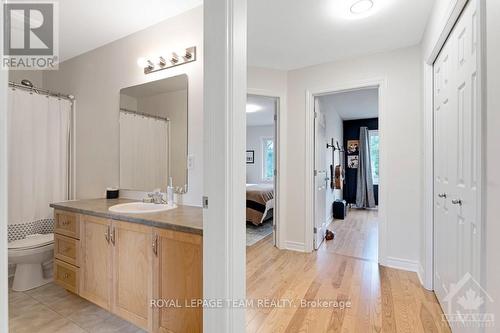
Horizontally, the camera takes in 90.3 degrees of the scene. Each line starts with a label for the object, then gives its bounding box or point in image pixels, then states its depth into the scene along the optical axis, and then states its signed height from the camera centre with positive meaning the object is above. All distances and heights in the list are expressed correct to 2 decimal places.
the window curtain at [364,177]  6.38 -0.28
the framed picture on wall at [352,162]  6.82 +0.11
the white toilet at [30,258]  2.19 -0.83
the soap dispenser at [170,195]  2.09 -0.25
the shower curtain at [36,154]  2.47 +0.13
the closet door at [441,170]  1.83 -0.03
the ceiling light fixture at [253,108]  5.33 +1.30
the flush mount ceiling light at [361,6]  1.94 +1.28
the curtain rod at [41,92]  2.47 +0.80
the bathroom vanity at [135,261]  1.44 -0.65
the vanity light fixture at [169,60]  2.06 +0.93
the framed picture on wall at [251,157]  7.78 +0.28
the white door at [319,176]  3.34 -0.15
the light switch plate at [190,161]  2.10 +0.04
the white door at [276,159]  3.38 +0.10
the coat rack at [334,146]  4.61 +0.42
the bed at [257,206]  4.36 -0.72
